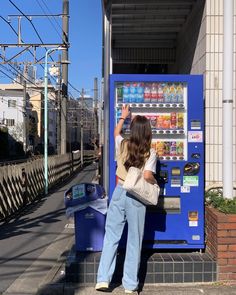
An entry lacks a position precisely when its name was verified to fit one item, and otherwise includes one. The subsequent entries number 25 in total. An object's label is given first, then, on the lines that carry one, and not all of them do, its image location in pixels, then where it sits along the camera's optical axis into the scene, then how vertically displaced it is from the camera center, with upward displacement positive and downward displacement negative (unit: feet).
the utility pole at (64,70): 42.34 +12.72
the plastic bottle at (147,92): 9.74 +1.89
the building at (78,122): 122.01 +10.30
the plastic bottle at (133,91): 9.72 +1.95
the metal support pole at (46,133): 33.00 +1.27
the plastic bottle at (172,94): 9.77 +1.85
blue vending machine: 9.66 -0.44
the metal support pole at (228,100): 9.64 +1.61
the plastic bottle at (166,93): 9.74 +1.88
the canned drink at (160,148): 9.77 -0.21
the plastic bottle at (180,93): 9.79 +1.89
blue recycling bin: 9.85 -3.04
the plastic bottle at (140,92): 9.73 +1.89
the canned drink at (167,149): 9.78 -0.24
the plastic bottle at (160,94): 9.72 +1.84
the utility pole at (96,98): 90.28 +16.12
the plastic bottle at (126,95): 9.72 +1.80
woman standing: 8.41 -2.38
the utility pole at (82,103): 97.06 +15.01
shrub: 9.13 -2.20
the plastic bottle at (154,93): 9.74 +1.87
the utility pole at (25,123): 100.65 +7.57
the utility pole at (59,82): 48.66 +11.56
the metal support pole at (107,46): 12.06 +4.57
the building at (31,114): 139.56 +15.80
